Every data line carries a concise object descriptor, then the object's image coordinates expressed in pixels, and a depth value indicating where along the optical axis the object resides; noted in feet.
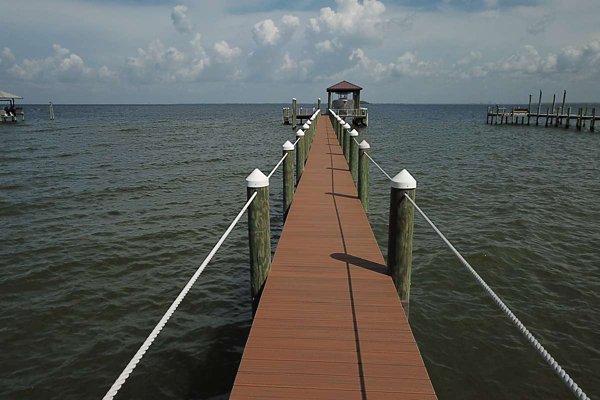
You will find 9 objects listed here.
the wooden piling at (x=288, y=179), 31.09
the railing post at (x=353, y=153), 41.14
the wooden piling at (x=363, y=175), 30.17
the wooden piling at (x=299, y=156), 40.14
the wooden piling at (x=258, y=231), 16.61
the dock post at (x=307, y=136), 50.52
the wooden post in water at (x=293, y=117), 155.58
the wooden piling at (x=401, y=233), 16.40
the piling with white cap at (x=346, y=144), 45.09
